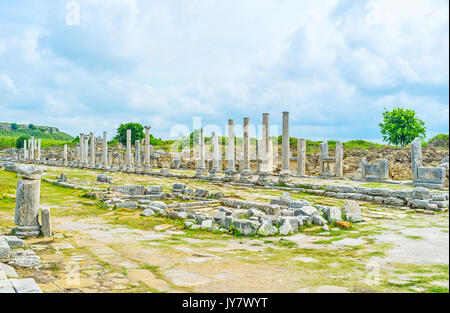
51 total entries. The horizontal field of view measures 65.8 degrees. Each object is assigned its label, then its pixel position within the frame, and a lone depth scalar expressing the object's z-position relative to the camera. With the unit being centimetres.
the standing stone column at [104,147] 3669
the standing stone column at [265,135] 2139
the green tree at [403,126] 4353
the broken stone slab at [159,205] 1133
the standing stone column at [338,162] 2439
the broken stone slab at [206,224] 819
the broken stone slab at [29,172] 745
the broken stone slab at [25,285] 369
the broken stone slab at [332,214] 863
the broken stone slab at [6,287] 361
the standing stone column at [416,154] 1950
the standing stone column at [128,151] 3388
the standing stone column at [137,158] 3132
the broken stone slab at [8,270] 436
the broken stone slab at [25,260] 496
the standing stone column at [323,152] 2609
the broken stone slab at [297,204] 1046
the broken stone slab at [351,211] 891
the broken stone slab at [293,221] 782
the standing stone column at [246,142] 2317
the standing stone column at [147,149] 3060
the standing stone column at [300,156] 2577
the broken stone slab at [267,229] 742
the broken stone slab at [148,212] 1026
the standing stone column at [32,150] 5366
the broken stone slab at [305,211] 891
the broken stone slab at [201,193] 1459
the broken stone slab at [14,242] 610
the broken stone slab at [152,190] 1559
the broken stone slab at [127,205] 1195
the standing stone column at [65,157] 4472
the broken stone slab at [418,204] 1172
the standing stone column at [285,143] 1976
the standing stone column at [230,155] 2228
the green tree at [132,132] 6188
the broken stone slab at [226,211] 948
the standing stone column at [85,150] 4038
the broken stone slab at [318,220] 822
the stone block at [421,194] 1229
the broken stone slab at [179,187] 1614
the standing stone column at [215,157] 2408
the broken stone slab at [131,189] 1554
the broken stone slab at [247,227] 751
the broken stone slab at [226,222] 805
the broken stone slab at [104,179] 2085
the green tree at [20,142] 7694
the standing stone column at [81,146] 4060
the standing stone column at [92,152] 3848
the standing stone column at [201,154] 2517
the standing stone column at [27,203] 714
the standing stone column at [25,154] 5785
